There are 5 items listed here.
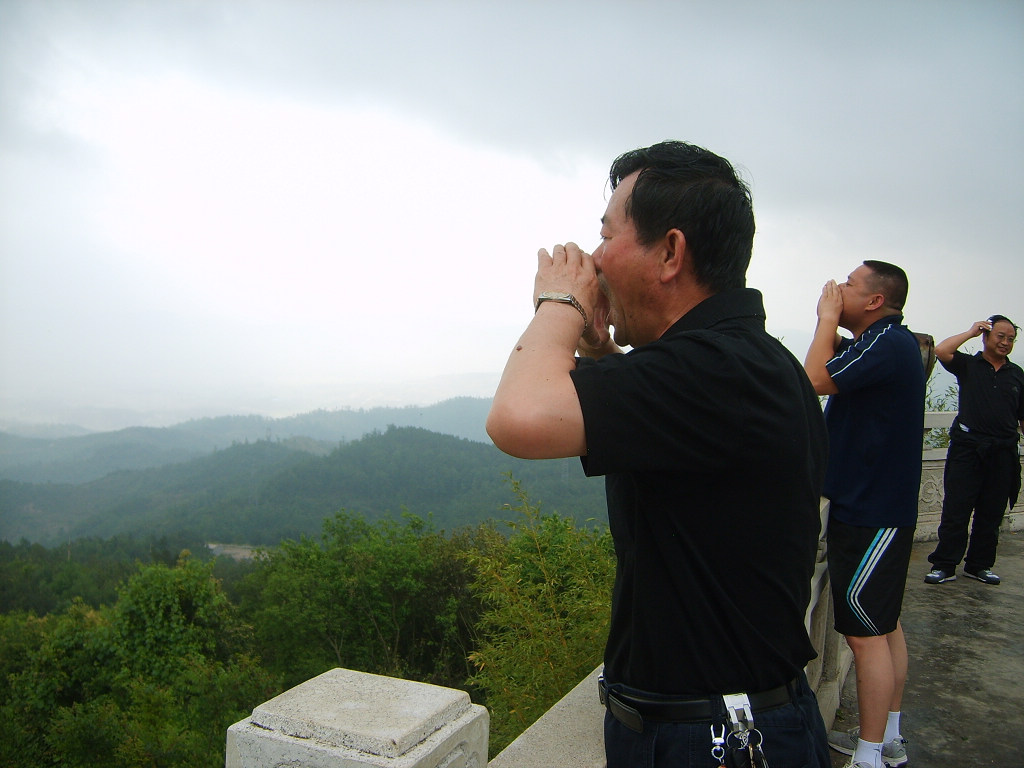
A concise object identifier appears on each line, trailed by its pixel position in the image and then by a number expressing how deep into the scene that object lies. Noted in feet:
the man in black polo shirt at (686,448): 3.78
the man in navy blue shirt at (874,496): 8.87
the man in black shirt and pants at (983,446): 18.45
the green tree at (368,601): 76.64
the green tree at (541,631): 13.15
